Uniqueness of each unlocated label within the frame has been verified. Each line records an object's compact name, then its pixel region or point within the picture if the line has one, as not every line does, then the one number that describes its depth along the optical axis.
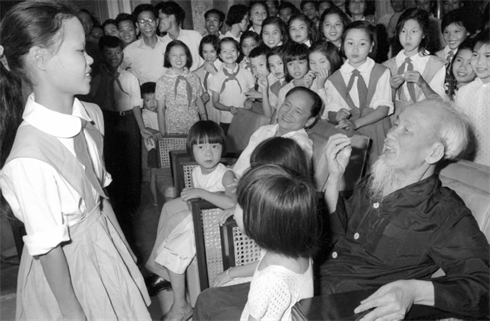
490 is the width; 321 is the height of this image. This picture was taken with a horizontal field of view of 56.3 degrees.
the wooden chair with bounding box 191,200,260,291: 1.96
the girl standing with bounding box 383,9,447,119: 3.33
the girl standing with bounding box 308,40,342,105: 3.48
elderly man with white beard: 1.32
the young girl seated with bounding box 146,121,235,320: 2.34
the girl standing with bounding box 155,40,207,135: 4.11
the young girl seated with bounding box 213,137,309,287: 1.91
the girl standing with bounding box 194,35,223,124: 4.55
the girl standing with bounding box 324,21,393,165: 3.12
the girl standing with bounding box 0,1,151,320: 1.10
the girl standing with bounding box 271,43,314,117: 3.58
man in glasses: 4.87
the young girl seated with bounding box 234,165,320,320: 1.32
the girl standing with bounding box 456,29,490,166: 2.50
